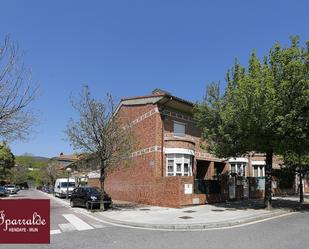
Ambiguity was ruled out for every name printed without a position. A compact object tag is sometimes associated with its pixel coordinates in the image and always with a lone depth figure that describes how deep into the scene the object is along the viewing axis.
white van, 26.74
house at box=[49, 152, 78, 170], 71.85
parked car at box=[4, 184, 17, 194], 35.07
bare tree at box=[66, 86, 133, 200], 13.81
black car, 14.56
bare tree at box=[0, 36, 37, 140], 6.59
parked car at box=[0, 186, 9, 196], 30.03
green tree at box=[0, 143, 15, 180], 36.26
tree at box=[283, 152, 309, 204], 17.51
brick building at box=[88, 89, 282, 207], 14.95
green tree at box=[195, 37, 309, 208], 11.44
